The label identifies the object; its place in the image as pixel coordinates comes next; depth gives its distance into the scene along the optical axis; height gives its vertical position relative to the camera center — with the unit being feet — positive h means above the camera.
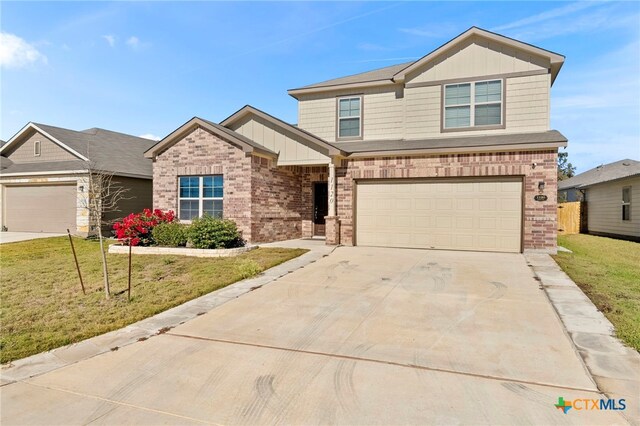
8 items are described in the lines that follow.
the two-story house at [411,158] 37.47 +6.22
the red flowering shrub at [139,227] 38.78 -1.96
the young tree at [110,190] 49.03 +2.97
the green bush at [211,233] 35.99 -2.38
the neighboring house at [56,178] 54.44 +4.89
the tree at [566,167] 193.18 +26.79
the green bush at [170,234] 37.96 -2.66
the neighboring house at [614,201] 53.49 +2.43
